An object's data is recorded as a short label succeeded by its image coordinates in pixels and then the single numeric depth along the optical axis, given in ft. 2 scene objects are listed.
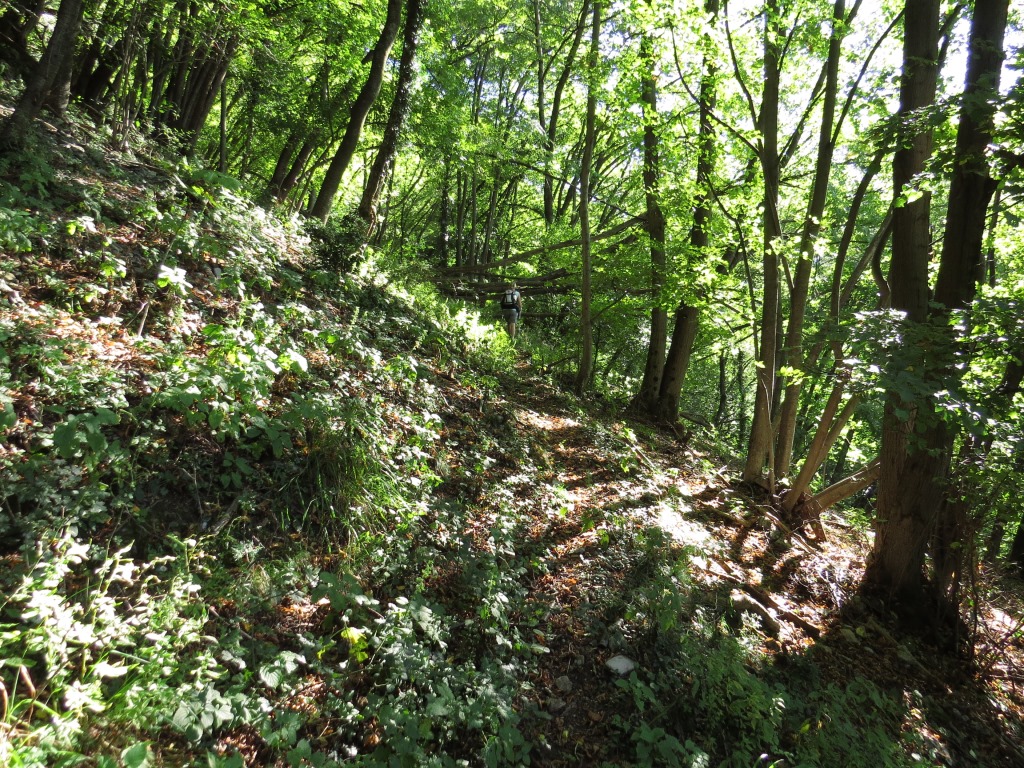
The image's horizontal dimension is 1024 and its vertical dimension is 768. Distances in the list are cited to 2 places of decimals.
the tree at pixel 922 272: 16.16
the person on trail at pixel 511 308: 39.93
